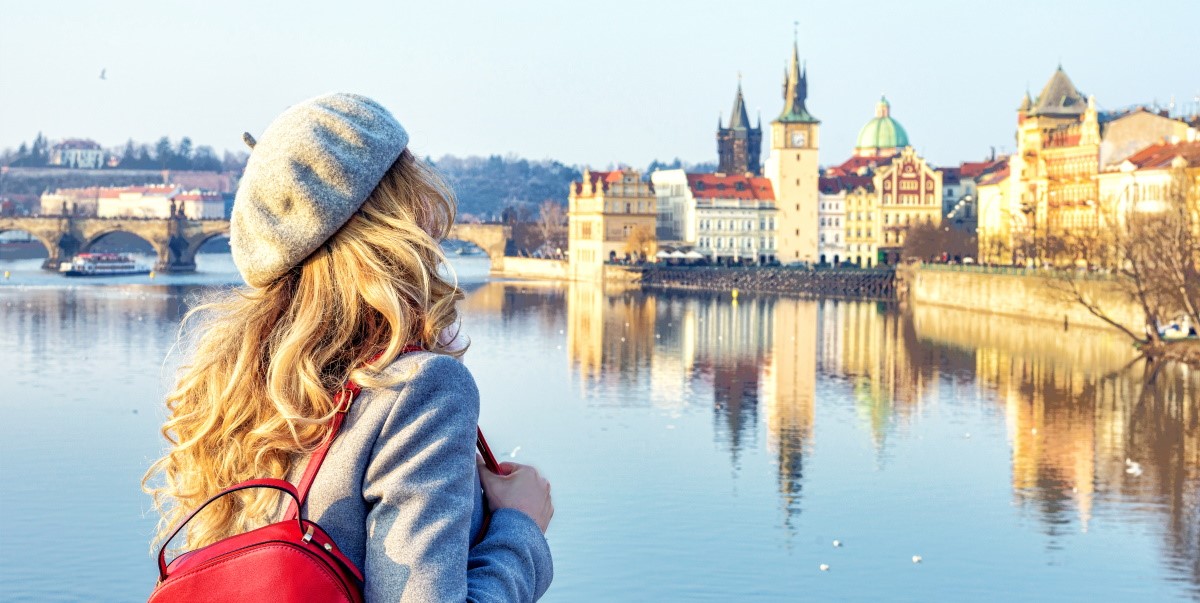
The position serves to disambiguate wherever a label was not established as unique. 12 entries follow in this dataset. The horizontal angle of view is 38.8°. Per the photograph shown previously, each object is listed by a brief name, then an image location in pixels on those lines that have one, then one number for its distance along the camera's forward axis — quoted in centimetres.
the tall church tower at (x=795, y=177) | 8575
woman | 158
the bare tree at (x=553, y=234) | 10325
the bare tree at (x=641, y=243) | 8125
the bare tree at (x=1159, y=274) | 3281
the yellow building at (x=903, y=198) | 8675
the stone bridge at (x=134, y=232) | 8219
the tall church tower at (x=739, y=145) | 10488
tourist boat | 7494
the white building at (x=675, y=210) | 8606
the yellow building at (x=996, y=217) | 6019
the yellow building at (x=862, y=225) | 8712
